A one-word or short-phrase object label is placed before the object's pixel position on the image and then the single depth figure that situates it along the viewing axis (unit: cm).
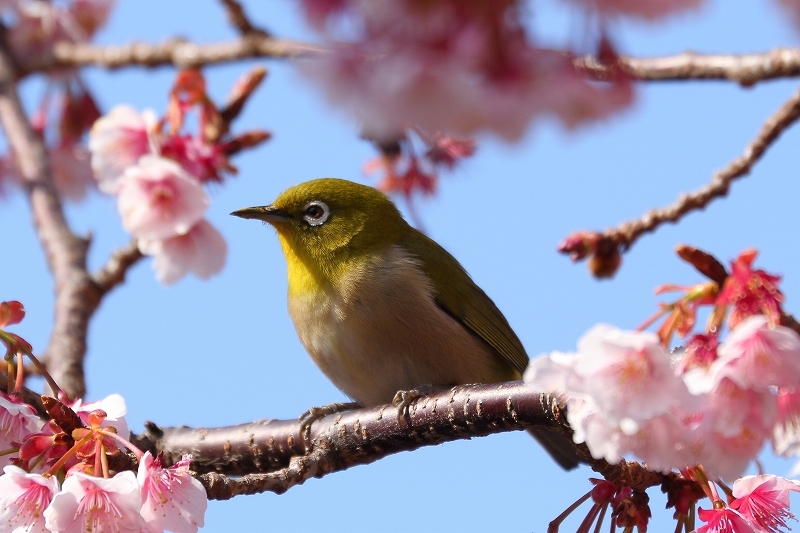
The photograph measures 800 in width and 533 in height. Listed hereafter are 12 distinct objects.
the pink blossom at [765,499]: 493
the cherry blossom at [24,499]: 463
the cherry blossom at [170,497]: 482
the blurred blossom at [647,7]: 269
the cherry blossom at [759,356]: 359
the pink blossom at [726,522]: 477
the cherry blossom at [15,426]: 495
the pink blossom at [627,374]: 381
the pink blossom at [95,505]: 450
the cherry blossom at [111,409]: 517
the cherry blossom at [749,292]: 382
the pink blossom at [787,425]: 405
